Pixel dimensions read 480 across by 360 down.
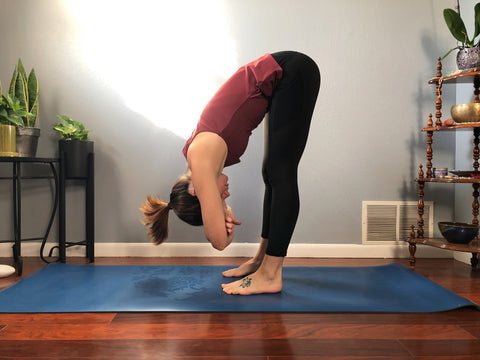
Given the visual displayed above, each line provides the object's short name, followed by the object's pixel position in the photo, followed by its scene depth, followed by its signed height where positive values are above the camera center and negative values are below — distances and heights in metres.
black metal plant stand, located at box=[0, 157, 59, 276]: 1.88 -0.12
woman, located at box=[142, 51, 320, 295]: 1.50 +0.15
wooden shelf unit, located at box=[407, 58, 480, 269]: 2.05 -0.01
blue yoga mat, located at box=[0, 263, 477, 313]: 1.42 -0.48
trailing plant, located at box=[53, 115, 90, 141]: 2.19 +0.24
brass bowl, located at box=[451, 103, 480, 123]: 2.05 +0.32
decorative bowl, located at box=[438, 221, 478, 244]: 2.07 -0.30
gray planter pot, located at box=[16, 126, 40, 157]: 2.03 +0.16
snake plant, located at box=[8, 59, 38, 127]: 2.09 +0.43
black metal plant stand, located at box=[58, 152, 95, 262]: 2.14 -0.22
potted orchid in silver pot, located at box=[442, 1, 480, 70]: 2.04 +0.71
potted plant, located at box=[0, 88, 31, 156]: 1.92 +0.24
